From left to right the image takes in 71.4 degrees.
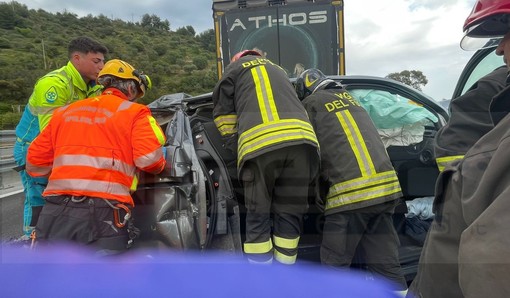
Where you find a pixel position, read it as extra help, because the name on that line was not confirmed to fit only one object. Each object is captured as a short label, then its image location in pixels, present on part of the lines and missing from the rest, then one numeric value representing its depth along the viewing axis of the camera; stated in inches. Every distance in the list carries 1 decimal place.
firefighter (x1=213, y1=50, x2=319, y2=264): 87.7
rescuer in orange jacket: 78.3
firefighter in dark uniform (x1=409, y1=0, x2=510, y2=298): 25.3
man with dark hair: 105.3
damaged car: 88.3
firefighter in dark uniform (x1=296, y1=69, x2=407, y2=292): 90.6
